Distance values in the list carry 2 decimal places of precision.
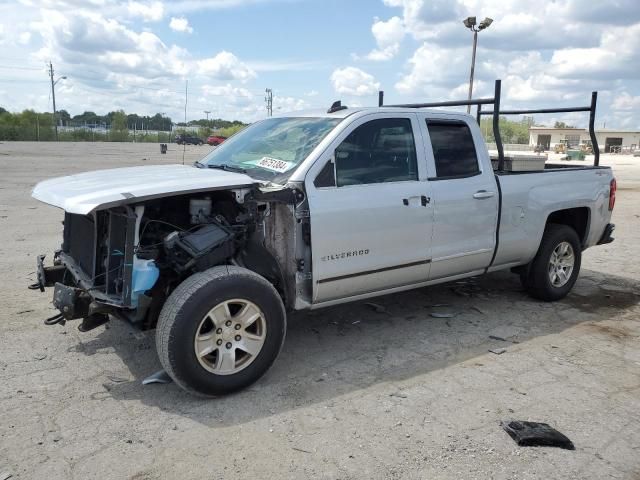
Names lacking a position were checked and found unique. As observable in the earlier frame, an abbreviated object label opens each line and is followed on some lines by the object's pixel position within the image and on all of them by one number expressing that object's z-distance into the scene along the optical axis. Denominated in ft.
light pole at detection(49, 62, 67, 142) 241.86
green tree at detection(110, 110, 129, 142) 242.78
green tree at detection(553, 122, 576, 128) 318.86
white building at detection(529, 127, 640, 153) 286.25
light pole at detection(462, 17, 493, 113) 88.63
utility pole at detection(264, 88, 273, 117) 223.88
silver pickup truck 11.91
